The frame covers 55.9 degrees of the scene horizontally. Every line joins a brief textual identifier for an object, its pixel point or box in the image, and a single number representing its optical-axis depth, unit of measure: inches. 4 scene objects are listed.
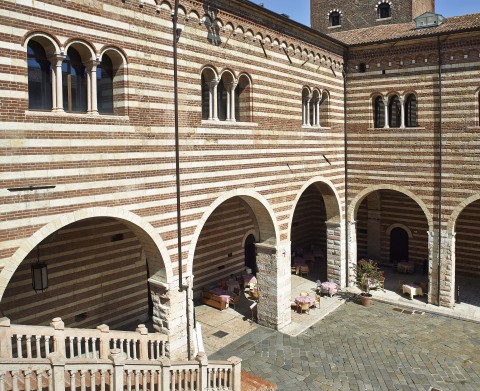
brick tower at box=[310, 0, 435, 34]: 959.6
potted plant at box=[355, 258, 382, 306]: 689.5
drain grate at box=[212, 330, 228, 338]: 570.6
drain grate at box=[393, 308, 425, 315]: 657.6
